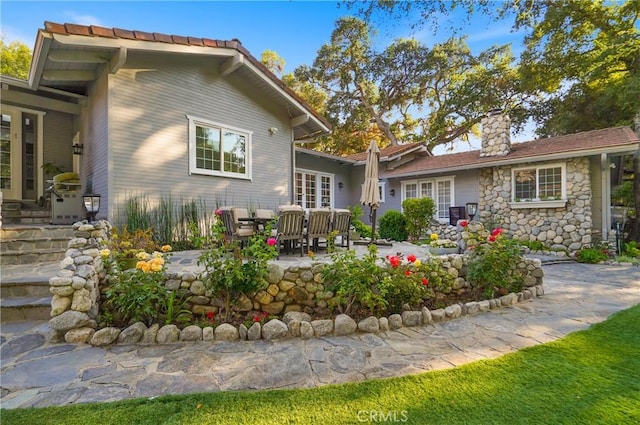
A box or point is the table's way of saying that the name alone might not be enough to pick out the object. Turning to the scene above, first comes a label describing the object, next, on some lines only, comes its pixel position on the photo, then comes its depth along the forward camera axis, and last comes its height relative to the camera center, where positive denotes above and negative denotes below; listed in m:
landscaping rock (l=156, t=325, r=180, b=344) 2.77 -1.12
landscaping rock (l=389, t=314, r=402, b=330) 3.19 -1.17
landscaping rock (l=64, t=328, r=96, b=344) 2.70 -1.10
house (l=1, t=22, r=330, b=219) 5.61 +2.21
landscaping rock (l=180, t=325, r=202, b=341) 2.82 -1.13
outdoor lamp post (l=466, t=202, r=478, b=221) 9.63 +0.14
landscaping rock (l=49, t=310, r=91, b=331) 2.66 -0.95
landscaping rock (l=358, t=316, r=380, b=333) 3.08 -1.16
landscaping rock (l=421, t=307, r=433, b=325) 3.31 -1.16
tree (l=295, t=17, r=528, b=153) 16.62 +7.72
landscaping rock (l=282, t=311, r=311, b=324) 3.13 -1.10
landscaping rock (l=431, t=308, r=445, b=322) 3.39 -1.17
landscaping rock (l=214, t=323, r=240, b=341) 2.86 -1.15
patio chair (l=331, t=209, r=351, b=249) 5.55 -0.15
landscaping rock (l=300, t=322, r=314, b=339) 2.97 -1.17
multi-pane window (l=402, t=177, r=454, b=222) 11.84 +0.86
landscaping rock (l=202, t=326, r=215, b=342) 2.84 -1.15
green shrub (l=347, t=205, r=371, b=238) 9.94 -0.54
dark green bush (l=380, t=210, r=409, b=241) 10.44 -0.47
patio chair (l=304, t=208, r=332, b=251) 5.14 -0.19
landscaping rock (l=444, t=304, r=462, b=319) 3.48 -1.15
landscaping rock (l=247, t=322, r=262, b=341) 2.89 -1.16
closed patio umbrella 6.91 +0.74
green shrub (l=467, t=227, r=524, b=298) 3.96 -0.69
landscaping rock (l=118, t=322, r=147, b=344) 2.73 -1.10
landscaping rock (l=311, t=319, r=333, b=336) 3.02 -1.15
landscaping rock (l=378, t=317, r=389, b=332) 3.13 -1.17
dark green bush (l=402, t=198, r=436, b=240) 10.12 -0.04
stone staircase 3.12 -0.70
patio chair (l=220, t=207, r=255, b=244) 4.93 -0.24
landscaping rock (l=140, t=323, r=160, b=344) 2.76 -1.12
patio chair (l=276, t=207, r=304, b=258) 4.72 -0.19
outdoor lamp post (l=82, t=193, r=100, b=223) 5.01 +0.18
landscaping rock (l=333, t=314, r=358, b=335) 3.04 -1.15
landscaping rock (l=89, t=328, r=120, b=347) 2.69 -1.11
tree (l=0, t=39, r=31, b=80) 15.91 +8.55
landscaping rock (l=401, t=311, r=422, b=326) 3.26 -1.15
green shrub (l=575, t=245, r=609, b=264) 7.51 -1.10
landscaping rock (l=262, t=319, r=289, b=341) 2.92 -1.15
